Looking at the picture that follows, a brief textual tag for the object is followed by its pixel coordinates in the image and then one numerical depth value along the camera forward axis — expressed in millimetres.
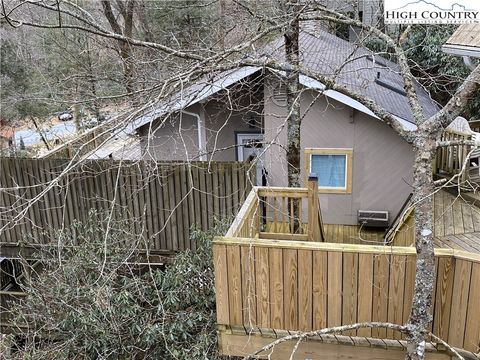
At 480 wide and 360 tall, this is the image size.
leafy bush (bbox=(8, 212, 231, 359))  4879
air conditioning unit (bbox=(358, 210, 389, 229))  8344
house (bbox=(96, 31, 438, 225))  8156
